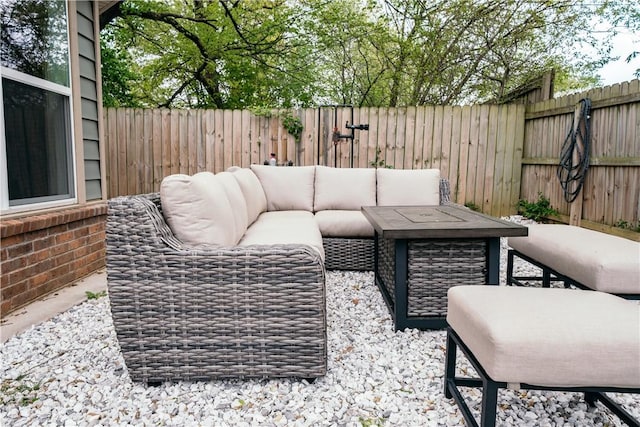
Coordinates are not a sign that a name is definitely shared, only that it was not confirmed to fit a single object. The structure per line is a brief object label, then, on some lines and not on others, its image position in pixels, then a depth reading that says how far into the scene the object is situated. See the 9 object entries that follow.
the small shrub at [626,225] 3.39
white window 2.36
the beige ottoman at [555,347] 1.04
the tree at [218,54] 7.16
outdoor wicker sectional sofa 1.51
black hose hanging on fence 4.02
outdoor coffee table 2.13
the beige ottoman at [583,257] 1.82
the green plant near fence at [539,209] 4.76
